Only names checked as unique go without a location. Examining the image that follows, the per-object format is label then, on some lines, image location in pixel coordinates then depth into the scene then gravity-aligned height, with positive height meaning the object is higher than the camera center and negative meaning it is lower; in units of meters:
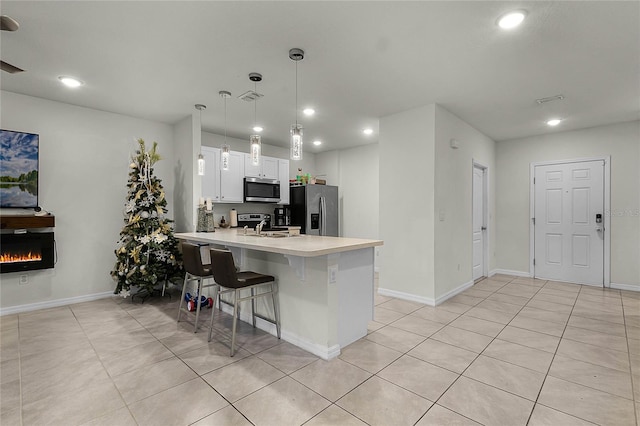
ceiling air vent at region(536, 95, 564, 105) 3.62 +1.39
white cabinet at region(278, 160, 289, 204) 5.87 +0.68
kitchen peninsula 2.49 -0.65
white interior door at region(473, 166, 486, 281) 5.20 -0.13
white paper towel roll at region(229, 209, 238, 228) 5.18 -0.08
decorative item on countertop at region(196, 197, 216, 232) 4.10 -0.04
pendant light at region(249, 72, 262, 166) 2.84 +0.65
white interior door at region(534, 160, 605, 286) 4.88 -0.12
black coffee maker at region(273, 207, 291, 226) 6.06 -0.04
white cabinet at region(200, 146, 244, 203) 4.70 +0.57
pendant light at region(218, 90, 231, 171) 3.58 +0.71
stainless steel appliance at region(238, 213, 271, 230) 5.56 -0.09
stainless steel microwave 5.23 +0.43
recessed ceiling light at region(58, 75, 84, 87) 3.13 +1.39
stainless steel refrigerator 5.75 +0.10
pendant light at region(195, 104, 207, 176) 3.79 +0.61
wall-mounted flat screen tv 3.49 +0.52
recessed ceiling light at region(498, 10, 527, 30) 2.10 +1.38
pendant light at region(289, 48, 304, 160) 2.57 +0.68
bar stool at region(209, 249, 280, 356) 2.50 -0.57
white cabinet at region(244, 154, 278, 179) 5.28 +0.82
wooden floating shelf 3.39 -0.09
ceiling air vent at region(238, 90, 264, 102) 3.48 +1.38
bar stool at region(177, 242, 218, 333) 3.02 -0.52
